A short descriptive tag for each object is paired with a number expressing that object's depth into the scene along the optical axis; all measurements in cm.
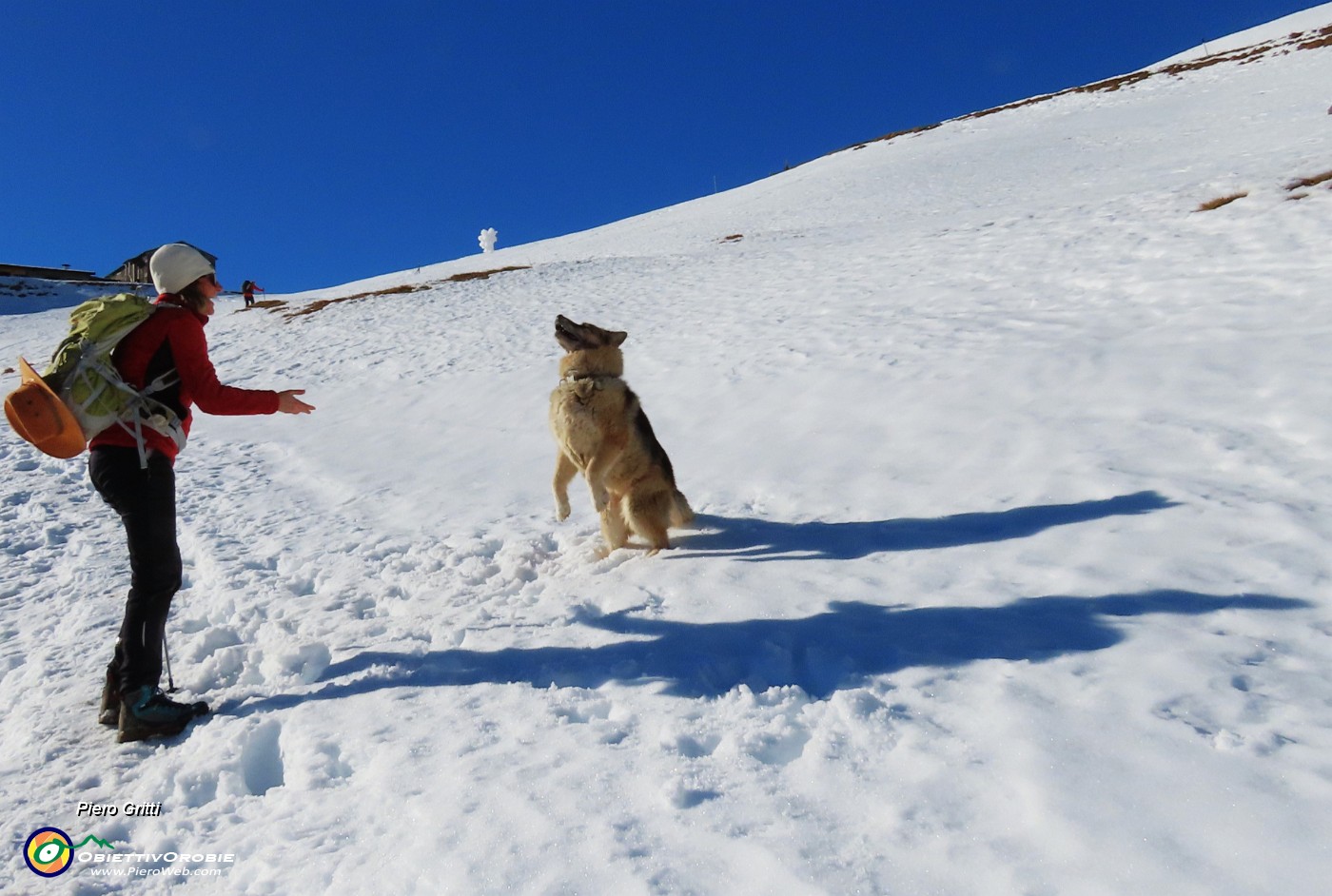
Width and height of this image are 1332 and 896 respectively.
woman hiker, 372
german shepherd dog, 533
